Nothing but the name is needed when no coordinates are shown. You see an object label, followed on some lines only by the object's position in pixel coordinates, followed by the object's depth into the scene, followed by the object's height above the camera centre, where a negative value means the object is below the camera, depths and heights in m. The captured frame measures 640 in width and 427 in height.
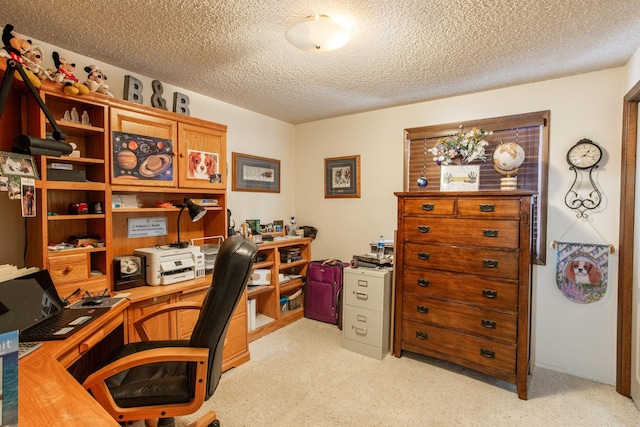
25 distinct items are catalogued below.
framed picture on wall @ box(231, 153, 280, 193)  3.39 +0.37
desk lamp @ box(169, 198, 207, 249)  2.25 -0.04
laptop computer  1.39 -0.54
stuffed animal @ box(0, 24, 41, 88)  1.63 +0.84
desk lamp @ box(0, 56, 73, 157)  1.30 +0.30
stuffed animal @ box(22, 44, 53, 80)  1.69 +0.79
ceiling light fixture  1.69 +0.97
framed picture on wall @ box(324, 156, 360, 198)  3.63 +0.35
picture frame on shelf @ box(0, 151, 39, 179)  1.48 +0.19
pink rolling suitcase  3.45 -0.98
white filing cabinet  2.73 -0.96
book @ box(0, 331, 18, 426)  0.66 -0.38
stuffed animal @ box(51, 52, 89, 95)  1.80 +0.74
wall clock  2.39 +0.24
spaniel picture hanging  2.39 -0.51
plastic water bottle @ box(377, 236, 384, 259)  3.07 -0.43
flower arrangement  2.56 +0.50
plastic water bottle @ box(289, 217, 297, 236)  3.95 -0.28
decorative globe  2.40 +0.39
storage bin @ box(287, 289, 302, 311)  3.61 -1.14
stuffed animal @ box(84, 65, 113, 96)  1.98 +0.82
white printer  2.21 -0.44
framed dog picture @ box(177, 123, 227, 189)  2.42 +0.39
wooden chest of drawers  2.22 -0.58
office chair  1.29 -0.67
